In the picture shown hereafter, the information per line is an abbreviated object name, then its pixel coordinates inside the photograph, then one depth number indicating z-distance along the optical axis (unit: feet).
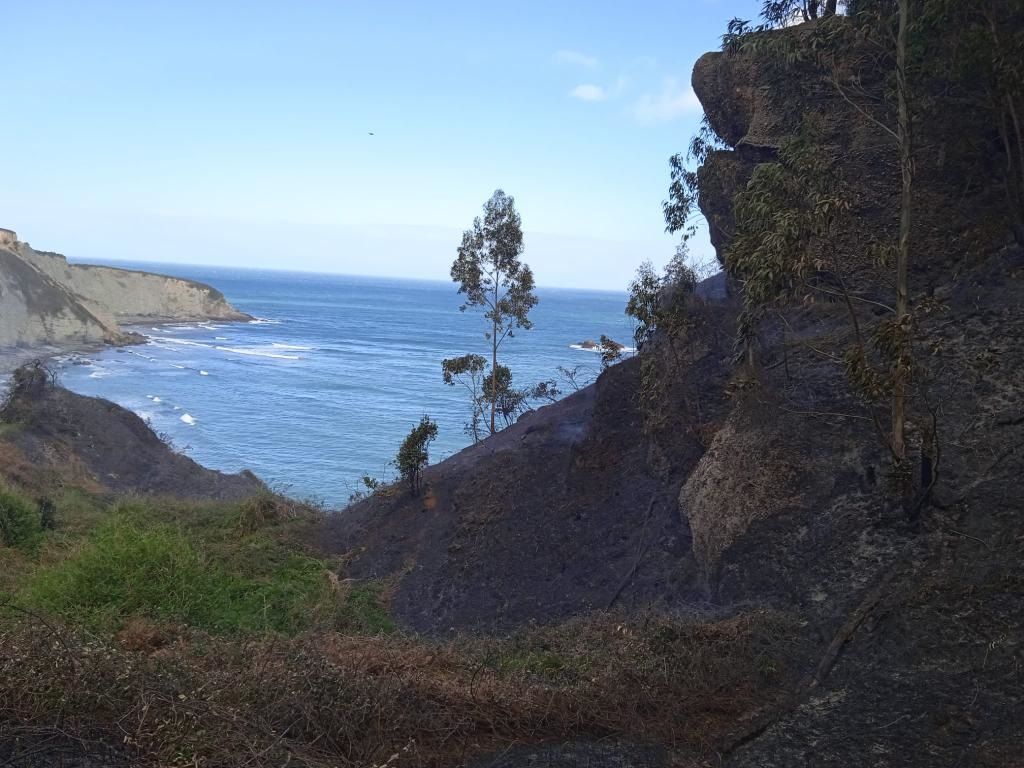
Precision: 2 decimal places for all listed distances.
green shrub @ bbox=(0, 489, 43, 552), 52.13
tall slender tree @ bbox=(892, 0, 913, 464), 30.04
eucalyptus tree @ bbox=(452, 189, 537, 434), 90.53
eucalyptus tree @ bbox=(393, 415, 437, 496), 65.05
